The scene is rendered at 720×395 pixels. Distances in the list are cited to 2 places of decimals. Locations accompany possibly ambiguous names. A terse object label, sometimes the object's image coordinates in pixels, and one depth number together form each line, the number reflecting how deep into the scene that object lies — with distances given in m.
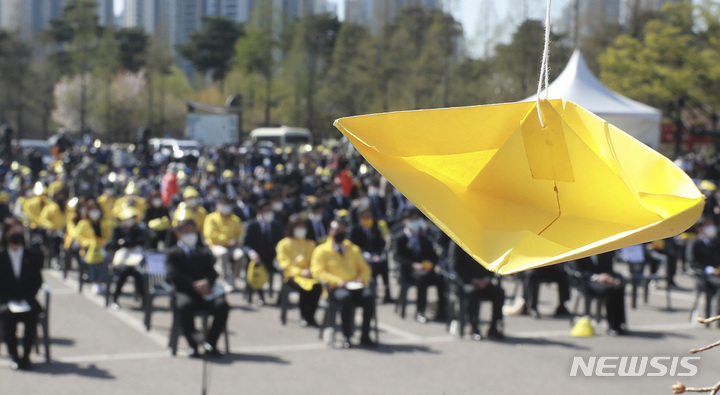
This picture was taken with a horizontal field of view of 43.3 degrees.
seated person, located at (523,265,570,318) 12.99
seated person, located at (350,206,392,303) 14.34
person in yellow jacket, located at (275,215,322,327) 12.13
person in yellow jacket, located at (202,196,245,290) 14.57
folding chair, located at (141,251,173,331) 11.79
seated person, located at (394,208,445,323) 12.98
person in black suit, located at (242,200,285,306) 14.16
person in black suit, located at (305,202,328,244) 14.91
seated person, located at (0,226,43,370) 9.45
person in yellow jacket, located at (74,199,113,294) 14.28
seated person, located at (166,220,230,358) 10.20
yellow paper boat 2.14
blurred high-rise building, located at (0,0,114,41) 160.25
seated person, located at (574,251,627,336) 11.82
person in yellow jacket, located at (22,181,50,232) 17.86
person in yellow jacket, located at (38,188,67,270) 17.25
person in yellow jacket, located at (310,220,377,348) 11.12
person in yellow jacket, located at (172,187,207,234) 15.87
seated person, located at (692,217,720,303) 12.62
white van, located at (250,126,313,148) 45.50
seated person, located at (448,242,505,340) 11.40
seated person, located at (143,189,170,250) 15.91
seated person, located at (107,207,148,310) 13.25
